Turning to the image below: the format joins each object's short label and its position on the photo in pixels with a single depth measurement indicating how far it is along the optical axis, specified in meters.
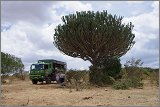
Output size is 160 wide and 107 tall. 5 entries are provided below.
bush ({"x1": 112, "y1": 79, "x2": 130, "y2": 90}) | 8.96
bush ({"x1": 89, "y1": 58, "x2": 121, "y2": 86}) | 10.96
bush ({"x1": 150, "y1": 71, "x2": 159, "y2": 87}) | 10.12
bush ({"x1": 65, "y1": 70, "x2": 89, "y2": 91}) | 9.84
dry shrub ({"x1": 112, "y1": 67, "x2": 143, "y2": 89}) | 9.03
